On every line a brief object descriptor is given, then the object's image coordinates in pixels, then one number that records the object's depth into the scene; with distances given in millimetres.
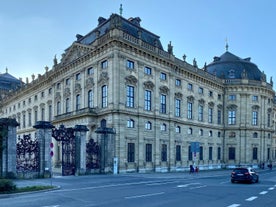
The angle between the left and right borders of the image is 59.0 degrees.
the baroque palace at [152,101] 31884
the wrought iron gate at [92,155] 27229
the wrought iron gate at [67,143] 25677
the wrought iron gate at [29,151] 22549
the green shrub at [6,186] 13336
